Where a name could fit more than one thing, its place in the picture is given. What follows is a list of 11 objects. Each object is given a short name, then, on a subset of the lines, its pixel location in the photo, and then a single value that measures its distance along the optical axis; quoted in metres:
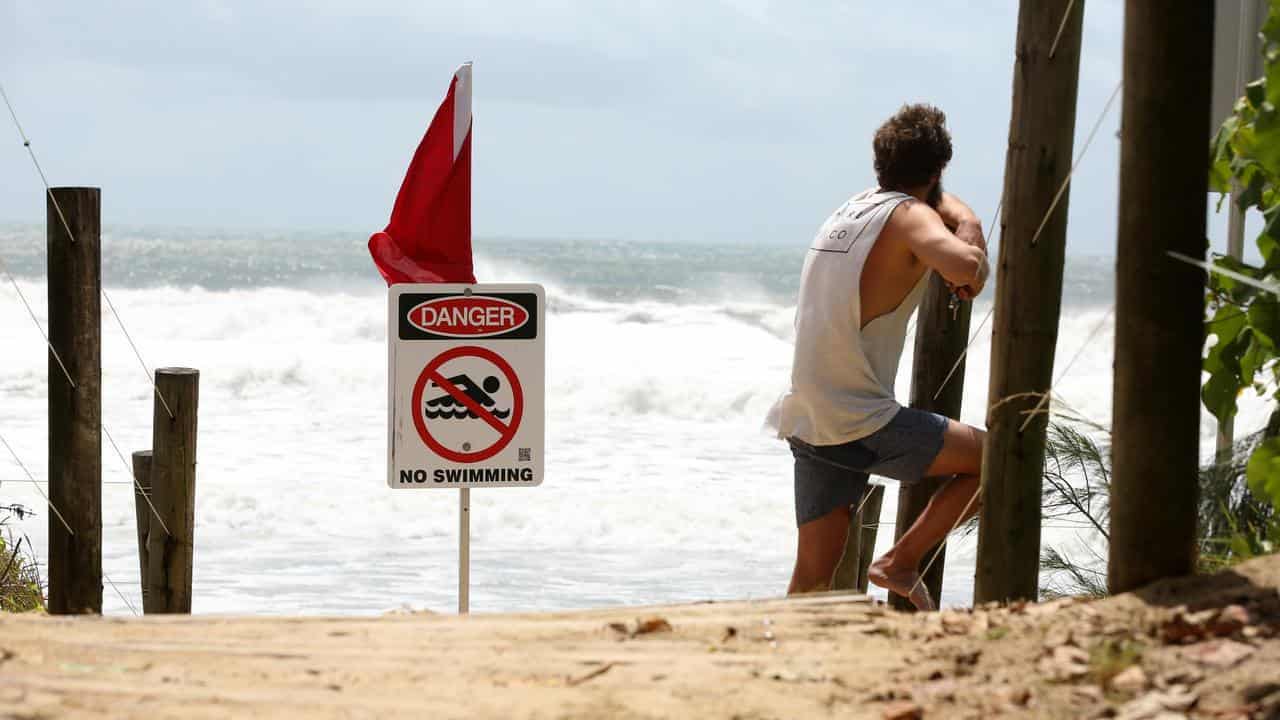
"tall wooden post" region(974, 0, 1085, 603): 7.46
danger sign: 10.43
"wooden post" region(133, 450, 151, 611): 12.54
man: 8.31
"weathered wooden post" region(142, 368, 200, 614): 11.69
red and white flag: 11.83
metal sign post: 10.33
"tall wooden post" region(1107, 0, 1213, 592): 6.25
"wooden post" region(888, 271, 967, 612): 10.08
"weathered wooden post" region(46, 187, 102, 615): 11.00
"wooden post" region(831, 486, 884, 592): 12.12
